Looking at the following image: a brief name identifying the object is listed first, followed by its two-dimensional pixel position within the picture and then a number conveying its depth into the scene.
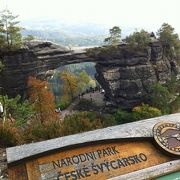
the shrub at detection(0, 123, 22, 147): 5.19
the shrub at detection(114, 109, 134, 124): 17.64
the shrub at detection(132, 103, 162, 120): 17.37
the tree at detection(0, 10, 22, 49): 19.03
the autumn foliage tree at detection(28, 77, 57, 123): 18.33
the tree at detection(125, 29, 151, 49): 22.51
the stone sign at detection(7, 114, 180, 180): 3.37
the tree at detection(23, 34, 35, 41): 21.33
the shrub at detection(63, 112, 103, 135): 6.47
